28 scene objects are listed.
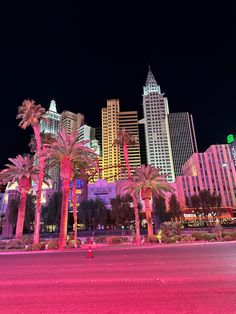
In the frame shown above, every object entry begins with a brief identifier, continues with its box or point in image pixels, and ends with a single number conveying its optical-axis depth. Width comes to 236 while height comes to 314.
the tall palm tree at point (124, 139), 39.94
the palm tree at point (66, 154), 27.80
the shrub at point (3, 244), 27.53
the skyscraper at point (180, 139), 181.88
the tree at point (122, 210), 70.00
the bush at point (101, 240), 33.50
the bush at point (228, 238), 28.07
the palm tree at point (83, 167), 28.91
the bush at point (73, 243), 26.09
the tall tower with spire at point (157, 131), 180.75
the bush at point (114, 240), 29.80
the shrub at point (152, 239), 28.88
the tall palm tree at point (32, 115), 31.67
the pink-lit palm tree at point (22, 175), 32.67
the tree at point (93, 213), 72.88
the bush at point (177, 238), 28.55
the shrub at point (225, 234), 29.52
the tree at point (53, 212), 68.12
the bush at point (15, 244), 26.94
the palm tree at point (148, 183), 34.16
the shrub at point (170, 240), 27.64
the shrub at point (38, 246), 25.06
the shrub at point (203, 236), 28.31
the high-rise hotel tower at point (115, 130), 186.75
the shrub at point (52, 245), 25.83
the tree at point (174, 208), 82.38
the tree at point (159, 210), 77.19
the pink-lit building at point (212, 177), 120.56
